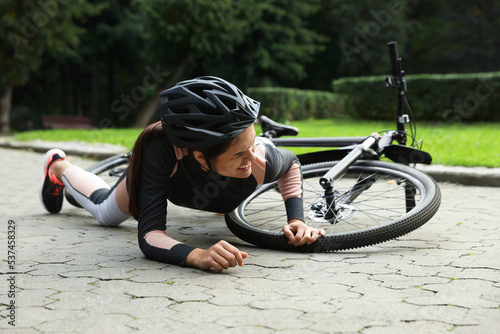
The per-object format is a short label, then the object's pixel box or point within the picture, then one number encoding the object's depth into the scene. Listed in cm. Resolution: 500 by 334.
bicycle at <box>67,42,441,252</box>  346
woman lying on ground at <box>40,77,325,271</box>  295
